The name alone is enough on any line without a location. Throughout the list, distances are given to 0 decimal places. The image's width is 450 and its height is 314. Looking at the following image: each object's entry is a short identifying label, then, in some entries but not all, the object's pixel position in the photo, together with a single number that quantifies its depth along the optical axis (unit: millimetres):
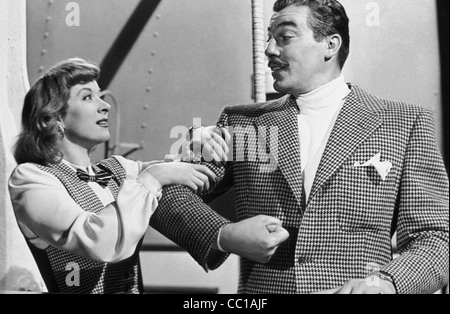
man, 2127
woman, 2207
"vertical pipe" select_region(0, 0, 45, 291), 2378
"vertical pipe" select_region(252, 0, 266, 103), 2333
